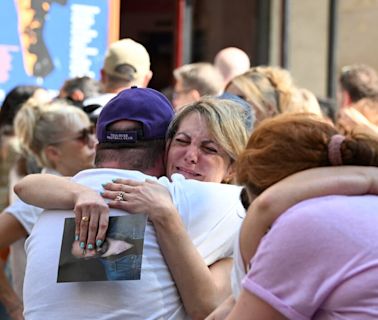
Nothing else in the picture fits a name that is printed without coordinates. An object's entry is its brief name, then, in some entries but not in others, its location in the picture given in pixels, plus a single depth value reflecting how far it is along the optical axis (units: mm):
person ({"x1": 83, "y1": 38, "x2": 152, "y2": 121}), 8886
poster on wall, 10656
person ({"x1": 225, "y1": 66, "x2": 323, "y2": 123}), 8268
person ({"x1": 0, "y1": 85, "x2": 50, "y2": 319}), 10235
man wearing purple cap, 4487
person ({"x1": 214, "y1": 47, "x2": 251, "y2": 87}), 11607
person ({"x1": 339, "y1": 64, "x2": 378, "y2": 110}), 10964
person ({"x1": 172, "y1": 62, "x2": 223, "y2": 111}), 10520
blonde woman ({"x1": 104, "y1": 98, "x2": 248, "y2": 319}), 4524
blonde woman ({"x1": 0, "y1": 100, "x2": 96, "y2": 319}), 8107
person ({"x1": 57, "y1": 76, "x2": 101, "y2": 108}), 9781
